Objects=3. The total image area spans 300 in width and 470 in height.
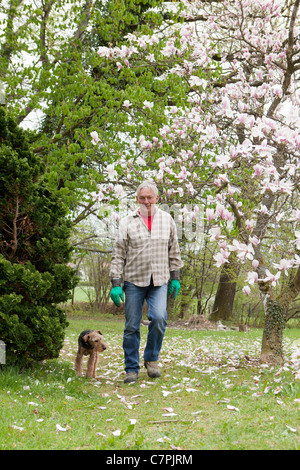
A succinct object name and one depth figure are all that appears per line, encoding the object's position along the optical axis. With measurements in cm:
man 497
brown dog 516
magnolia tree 442
